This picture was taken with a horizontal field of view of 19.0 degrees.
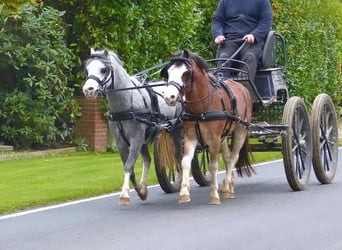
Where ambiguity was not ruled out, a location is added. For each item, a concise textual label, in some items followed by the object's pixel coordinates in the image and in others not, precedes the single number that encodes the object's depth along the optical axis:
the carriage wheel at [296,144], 13.30
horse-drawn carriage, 12.01
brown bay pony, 11.81
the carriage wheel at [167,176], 13.33
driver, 13.85
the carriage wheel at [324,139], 14.29
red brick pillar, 20.81
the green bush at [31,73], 19.45
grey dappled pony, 11.83
